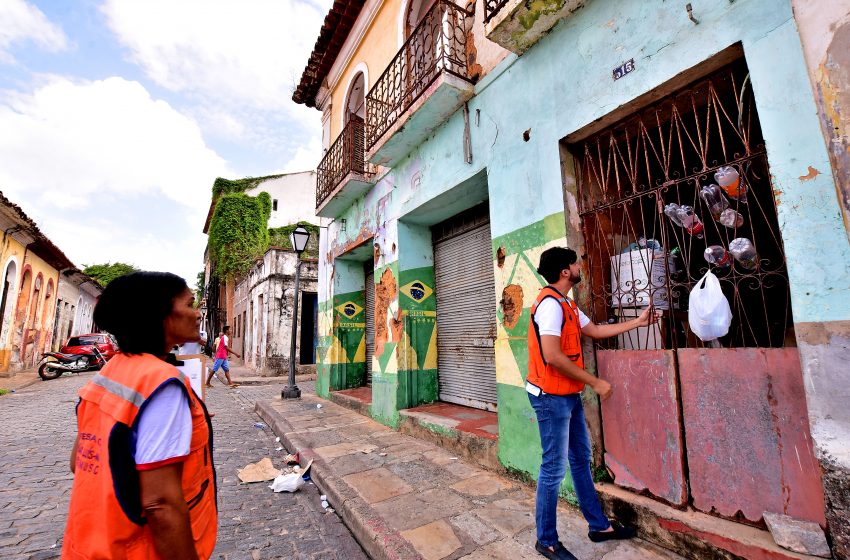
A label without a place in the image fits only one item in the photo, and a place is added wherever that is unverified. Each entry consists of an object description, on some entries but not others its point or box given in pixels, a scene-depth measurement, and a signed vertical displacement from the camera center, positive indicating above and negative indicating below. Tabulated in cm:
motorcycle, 1434 -42
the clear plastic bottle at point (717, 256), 273 +48
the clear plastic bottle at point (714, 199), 284 +89
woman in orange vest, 121 -31
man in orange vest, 253 -37
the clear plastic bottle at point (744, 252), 259 +47
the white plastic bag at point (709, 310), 254 +11
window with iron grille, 269 +87
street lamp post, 899 +181
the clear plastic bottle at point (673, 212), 300 +86
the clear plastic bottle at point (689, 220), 292 +77
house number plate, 310 +199
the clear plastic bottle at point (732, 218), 267 +71
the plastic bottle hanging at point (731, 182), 264 +94
